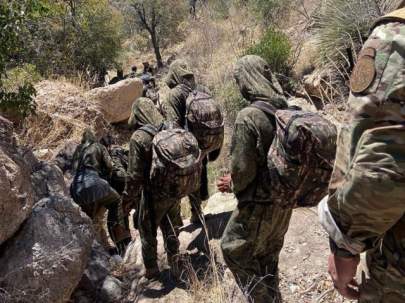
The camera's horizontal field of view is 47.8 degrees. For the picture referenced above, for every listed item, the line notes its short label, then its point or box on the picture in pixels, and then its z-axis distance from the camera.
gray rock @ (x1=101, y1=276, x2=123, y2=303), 3.67
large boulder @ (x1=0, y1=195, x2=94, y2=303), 3.13
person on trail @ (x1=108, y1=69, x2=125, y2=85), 14.07
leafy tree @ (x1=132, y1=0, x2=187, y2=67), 22.42
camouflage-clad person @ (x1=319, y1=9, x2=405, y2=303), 1.29
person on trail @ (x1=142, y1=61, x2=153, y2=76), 14.57
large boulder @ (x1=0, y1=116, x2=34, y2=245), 3.11
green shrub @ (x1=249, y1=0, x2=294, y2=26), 12.91
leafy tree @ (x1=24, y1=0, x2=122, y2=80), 11.28
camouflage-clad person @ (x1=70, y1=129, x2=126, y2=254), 4.40
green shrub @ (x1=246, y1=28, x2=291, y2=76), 9.10
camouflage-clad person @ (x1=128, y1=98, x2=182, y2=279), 3.93
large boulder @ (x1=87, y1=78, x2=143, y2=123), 11.12
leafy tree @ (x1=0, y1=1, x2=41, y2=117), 4.07
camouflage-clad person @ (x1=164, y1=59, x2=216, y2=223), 4.84
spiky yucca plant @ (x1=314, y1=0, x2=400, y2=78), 6.85
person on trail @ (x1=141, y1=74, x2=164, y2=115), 10.88
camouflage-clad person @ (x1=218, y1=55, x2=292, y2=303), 2.76
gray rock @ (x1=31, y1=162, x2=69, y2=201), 3.85
